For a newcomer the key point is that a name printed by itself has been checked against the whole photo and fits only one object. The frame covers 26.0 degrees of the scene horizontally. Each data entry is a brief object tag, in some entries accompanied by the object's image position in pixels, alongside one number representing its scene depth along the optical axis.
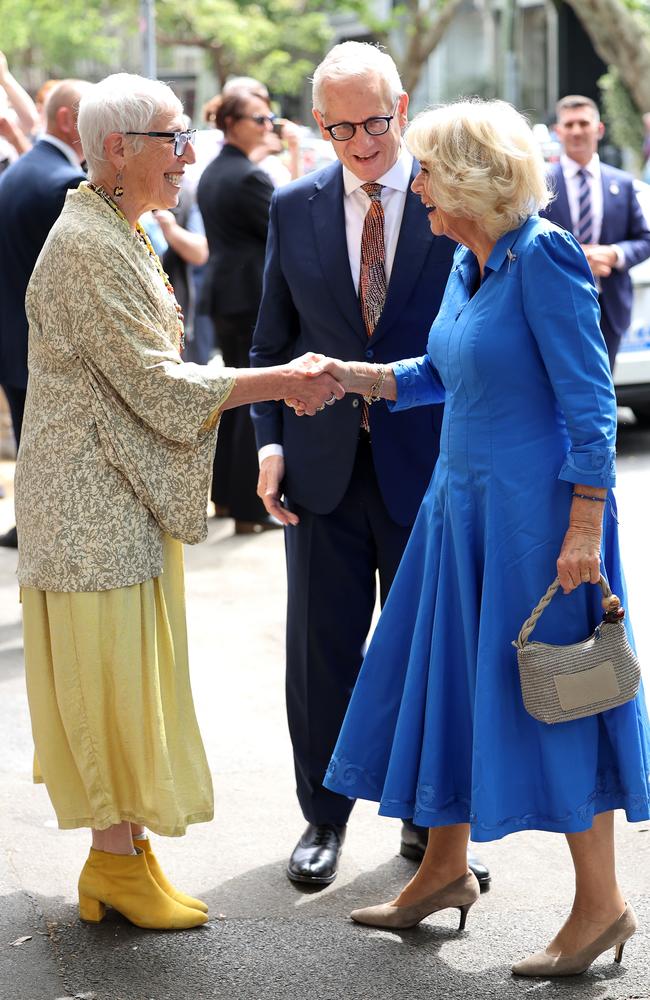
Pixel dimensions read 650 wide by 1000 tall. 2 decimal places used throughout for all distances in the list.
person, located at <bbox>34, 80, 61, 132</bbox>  8.53
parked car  9.95
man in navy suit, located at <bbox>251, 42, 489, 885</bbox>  3.83
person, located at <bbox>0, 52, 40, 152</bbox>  8.06
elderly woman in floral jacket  3.36
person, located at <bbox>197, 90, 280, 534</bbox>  7.95
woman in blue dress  3.19
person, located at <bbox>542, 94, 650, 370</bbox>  8.52
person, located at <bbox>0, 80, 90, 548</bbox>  6.38
